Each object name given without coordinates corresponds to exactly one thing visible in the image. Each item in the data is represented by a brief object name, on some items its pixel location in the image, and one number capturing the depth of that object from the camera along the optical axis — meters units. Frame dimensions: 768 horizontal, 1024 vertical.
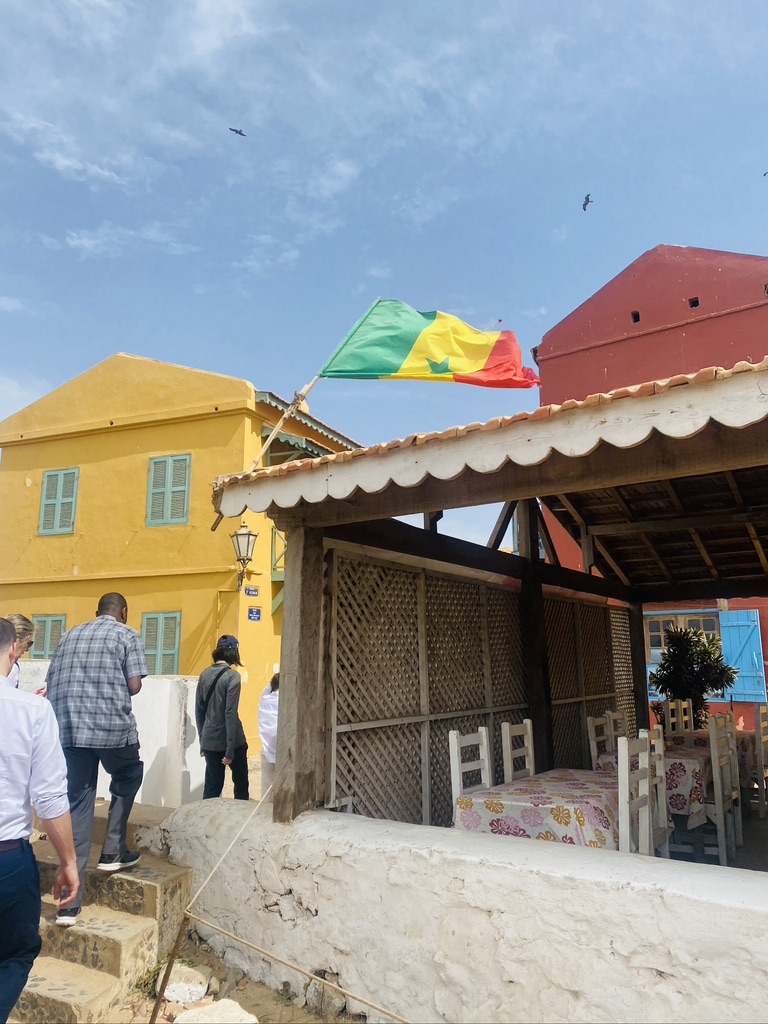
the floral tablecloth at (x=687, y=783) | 5.36
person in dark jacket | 5.05
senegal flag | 4.93
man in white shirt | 2.23
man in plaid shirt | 3.53
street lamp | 9.66
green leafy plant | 9.09
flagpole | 4.56
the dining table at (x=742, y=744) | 7.03
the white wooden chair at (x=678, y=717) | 8.23
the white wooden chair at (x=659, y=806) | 4.25
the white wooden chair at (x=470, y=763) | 4.18
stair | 3.08
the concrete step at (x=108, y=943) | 3.27
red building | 12.35
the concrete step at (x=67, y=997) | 3.02
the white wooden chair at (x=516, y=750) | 4.78
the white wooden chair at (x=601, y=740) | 5.85
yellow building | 11.16
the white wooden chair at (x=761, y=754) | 7.03
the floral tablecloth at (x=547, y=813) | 3.73
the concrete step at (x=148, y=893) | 3.59
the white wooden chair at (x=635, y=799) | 3.67
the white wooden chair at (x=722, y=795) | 5.08
